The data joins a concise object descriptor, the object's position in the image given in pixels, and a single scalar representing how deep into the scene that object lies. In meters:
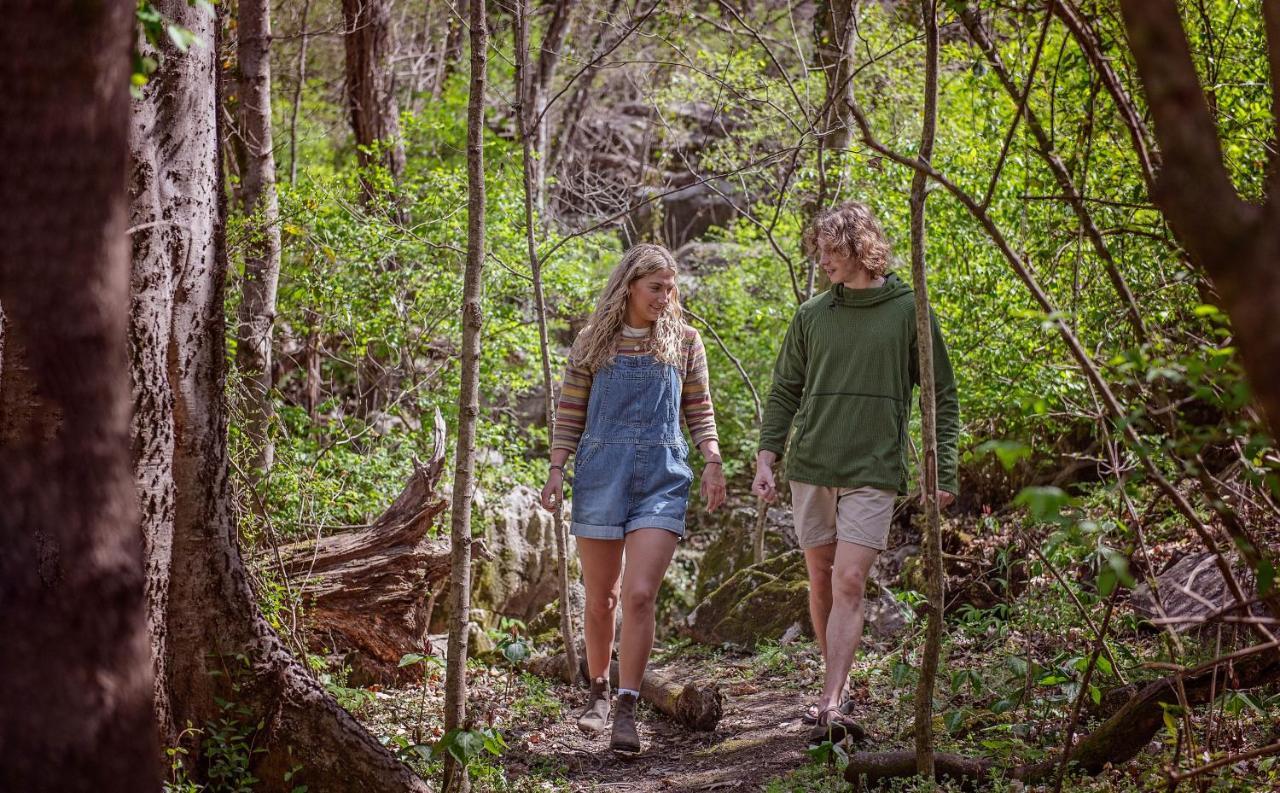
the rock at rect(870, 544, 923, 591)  8.34
